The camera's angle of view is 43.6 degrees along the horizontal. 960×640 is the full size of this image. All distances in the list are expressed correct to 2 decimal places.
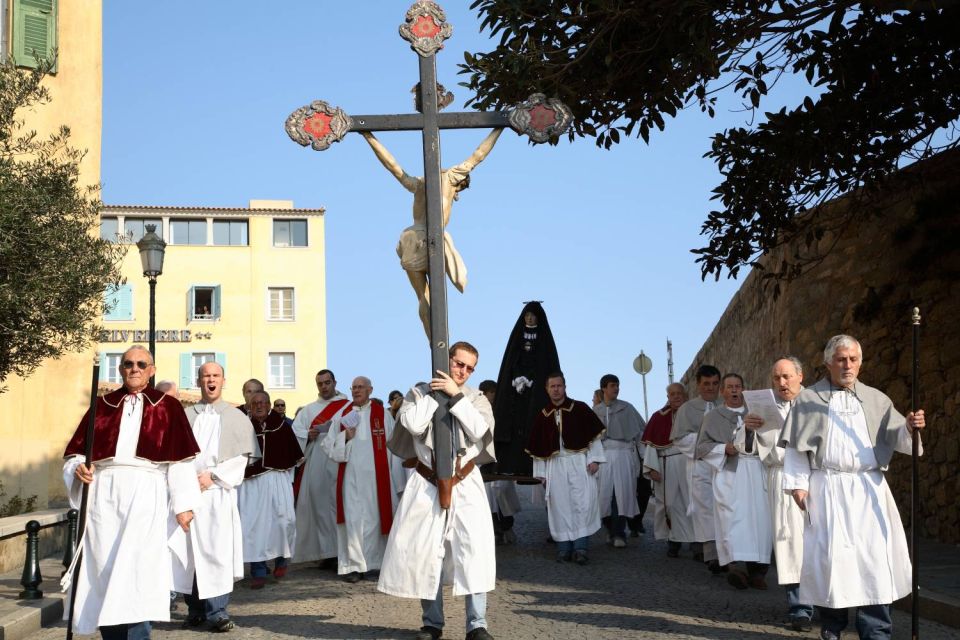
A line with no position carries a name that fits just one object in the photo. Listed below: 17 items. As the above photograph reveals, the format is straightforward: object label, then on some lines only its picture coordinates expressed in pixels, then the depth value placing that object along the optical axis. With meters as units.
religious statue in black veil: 13.80
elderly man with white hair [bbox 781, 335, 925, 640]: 7.18
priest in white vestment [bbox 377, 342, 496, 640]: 7.55
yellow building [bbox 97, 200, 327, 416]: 49.91
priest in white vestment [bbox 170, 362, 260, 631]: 8.45
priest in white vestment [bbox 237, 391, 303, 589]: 11.23
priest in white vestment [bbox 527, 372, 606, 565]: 12.34
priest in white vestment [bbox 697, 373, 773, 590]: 10.07
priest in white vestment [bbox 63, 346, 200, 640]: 6.97
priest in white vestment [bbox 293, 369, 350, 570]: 12.11
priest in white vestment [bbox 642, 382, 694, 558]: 13.09
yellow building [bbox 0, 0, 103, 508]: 15.15
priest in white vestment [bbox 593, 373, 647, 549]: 14.12
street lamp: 15.69
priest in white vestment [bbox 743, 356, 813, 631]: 8.28
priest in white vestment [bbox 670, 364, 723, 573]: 11.77
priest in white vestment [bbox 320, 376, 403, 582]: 11.27
